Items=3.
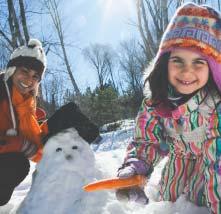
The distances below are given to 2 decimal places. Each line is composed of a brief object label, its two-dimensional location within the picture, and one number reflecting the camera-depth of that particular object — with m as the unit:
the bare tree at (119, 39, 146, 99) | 24.23
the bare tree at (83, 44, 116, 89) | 25.50
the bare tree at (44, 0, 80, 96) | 12.29
